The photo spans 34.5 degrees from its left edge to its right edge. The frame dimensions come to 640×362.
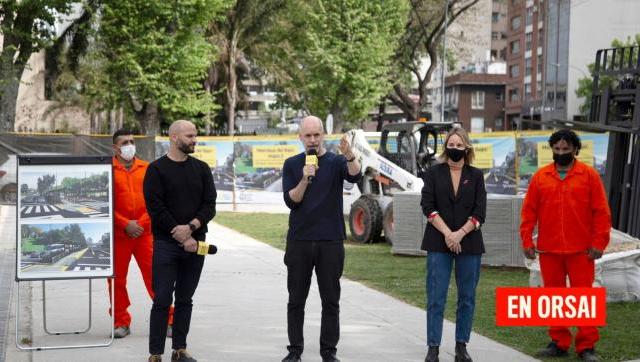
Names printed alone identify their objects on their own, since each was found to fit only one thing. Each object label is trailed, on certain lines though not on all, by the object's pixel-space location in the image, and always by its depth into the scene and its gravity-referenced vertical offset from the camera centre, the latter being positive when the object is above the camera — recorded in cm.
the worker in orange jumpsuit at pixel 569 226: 796 -82
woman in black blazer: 773 -89
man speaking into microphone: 750 -84
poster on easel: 883 -94
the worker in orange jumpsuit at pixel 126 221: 908 -96
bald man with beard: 759 -79
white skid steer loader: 1947 -101
